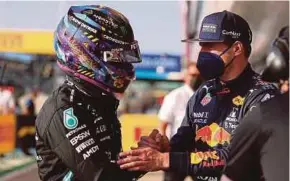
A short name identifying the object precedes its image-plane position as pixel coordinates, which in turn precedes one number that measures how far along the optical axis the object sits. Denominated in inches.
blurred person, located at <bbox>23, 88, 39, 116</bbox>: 487.8
